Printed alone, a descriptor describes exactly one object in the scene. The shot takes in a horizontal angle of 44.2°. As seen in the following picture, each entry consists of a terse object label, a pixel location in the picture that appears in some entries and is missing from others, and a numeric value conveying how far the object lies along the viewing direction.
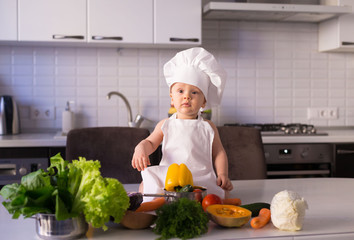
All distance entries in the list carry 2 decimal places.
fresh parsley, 0.94
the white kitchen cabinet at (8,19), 2.72
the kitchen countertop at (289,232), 0.98
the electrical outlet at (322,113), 3.41
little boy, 1.43
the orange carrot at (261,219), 1.02
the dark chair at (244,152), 2.05
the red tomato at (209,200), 1.09
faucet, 3.03
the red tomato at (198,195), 1.11
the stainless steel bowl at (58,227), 0.92
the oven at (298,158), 2.76
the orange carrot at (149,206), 1.08
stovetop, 2.85
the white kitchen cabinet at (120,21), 2.81
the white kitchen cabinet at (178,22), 2.88
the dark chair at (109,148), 1.91
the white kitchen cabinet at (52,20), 2.75
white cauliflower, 0.99
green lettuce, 0.88
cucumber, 1.13
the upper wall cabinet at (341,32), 3.09
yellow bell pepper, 1.15
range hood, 2.84
